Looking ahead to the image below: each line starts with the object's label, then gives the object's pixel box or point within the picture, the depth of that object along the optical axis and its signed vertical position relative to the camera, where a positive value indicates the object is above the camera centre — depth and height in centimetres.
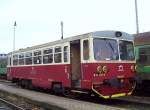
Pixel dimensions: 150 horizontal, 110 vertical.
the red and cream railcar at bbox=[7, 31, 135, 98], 722 +7
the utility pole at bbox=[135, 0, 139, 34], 1406 +365
